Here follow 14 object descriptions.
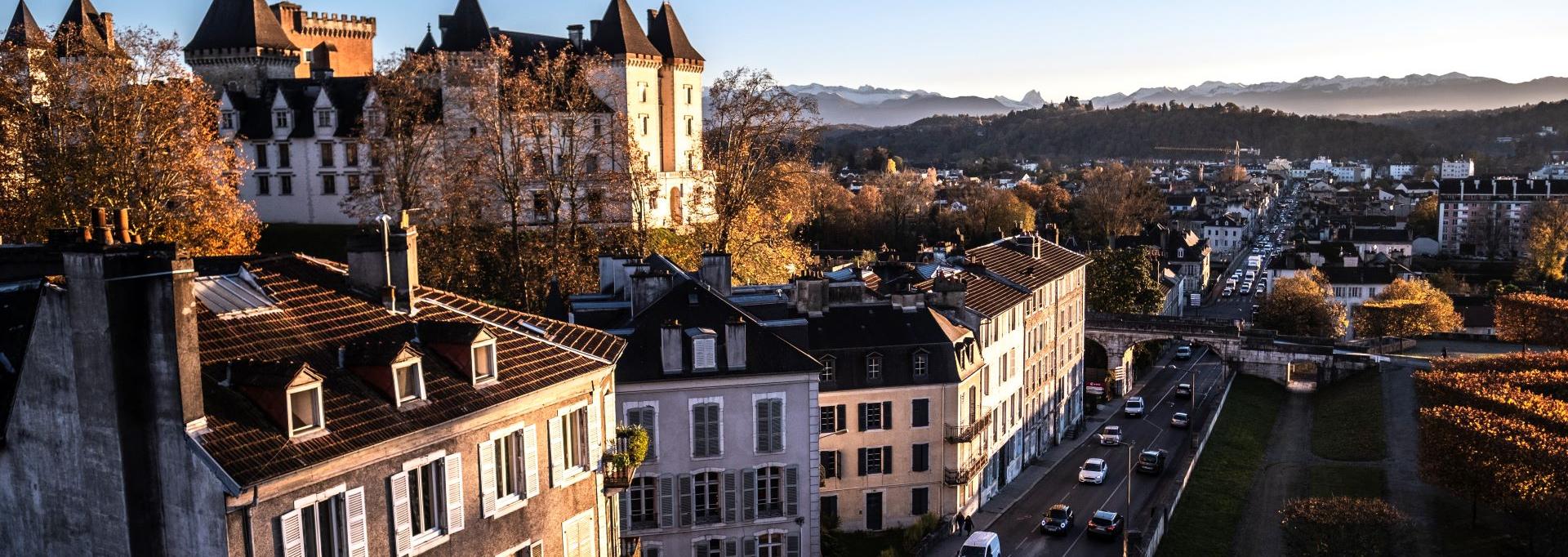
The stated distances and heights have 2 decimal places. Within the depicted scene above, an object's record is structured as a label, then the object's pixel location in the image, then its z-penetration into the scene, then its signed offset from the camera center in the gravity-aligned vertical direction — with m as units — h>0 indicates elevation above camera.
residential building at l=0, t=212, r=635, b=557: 19.44 -4.66
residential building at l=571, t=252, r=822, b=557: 37.78 -8.77
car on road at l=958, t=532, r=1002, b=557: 43.34 -14.45
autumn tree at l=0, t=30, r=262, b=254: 50.28 -0.05
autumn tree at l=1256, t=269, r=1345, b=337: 103.38 -15.46
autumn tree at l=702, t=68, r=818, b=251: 73.12 -0.27
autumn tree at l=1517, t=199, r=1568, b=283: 142.12 -14.48
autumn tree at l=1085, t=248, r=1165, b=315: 99.12 -12.30
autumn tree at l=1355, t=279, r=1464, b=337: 102.00 -15.73
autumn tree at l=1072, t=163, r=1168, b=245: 163.75 -10.52
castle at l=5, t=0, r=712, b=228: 77.38 +2.87
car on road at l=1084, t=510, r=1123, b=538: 49.50 -15.77
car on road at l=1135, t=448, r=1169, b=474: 61.41 -16.46
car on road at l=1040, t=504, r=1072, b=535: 50.62 -15.92
